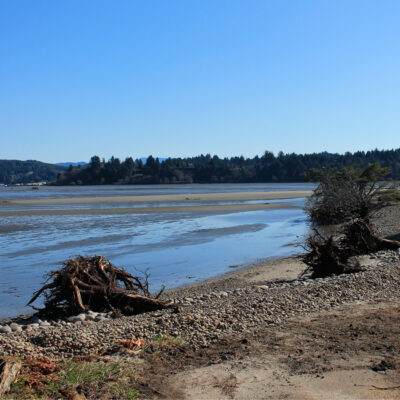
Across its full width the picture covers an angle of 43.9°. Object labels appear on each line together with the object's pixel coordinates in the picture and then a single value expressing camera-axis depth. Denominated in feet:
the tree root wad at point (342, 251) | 35.32
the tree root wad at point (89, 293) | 28.22
